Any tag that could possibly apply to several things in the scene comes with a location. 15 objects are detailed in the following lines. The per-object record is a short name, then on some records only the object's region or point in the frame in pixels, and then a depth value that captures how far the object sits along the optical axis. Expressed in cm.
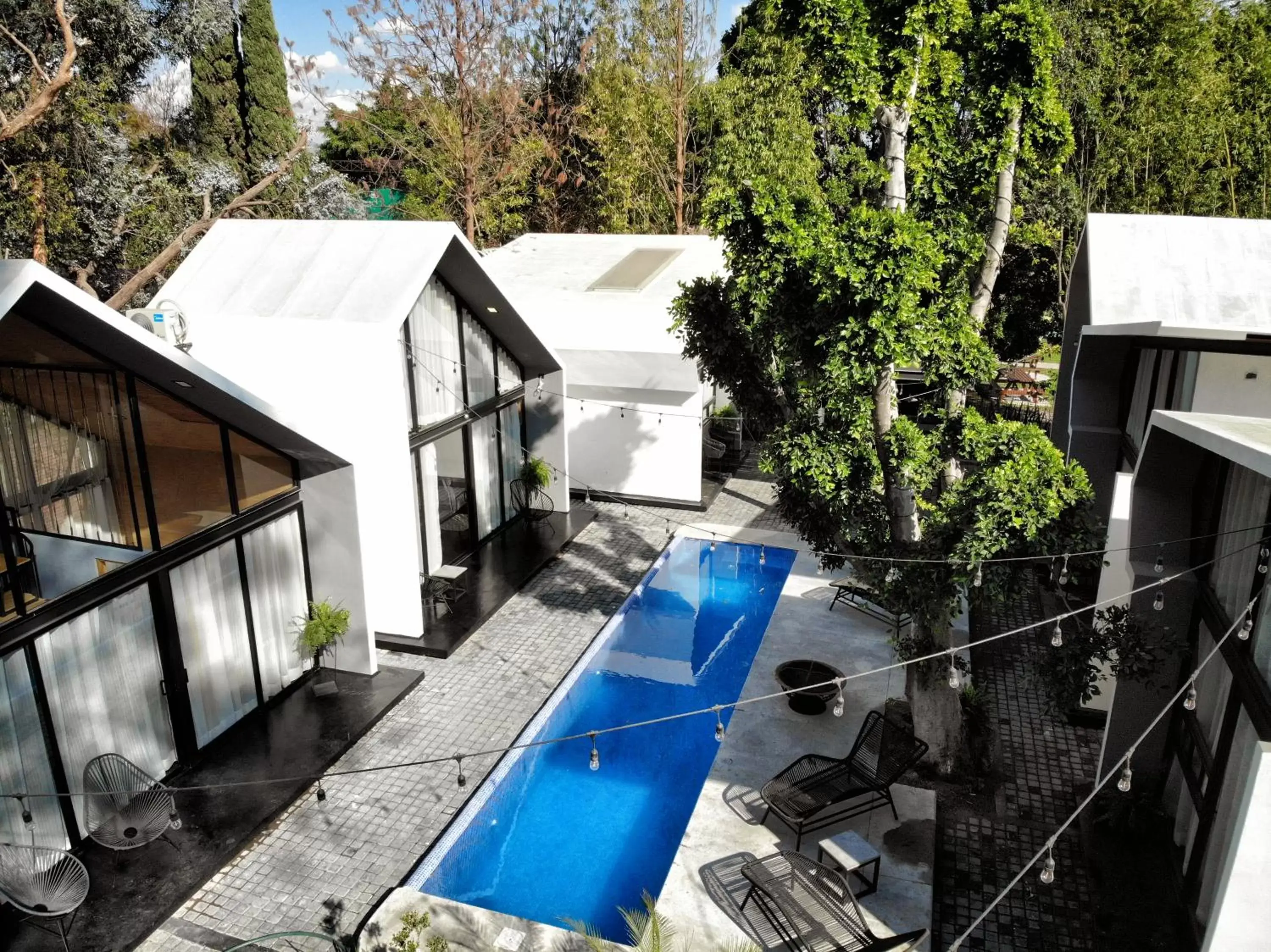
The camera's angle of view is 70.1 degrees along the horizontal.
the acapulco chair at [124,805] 849
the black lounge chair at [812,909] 752
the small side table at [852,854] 817
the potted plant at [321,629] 1145
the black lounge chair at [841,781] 909
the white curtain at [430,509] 1414
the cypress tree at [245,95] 3058
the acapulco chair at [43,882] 731
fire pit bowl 1136
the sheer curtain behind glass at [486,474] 1584
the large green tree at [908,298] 802
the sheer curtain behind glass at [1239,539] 681
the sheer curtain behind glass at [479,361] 1500
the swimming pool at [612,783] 889
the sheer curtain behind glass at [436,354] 1348
